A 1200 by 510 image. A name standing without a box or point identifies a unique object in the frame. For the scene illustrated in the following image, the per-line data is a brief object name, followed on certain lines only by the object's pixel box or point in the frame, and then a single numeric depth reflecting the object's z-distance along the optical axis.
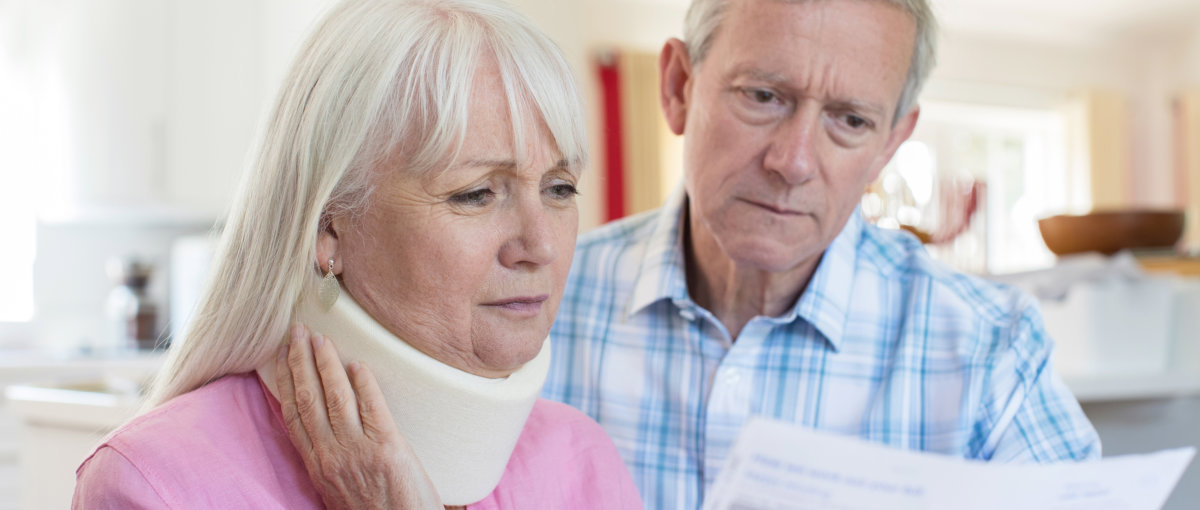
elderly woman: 0.84
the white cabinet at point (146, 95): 3.93
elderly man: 1.27
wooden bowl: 2.15
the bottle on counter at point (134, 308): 3.81
